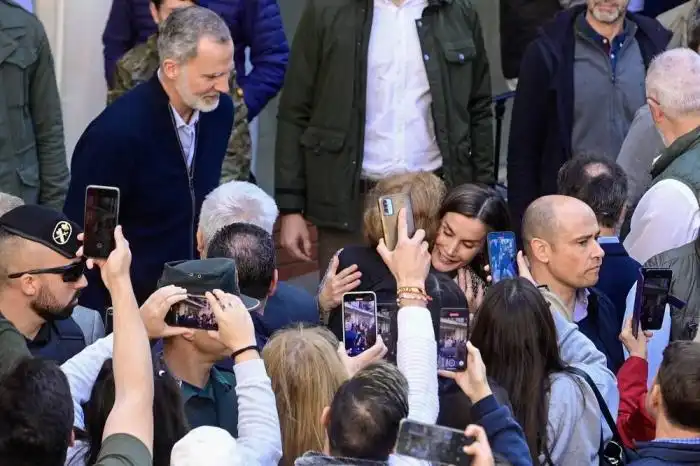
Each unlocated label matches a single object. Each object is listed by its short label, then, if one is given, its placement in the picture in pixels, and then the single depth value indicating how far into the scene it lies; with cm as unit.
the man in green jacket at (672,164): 1053
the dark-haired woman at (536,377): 793
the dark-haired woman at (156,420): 677
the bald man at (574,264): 979
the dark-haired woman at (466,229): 1040
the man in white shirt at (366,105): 1245
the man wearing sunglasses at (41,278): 856
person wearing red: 889
